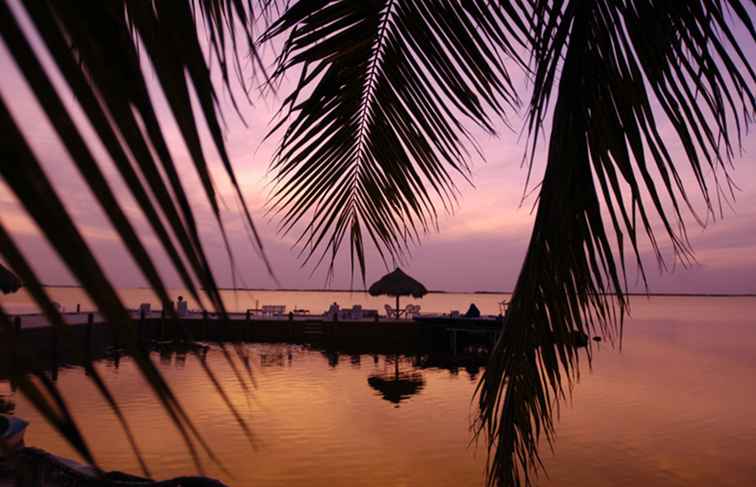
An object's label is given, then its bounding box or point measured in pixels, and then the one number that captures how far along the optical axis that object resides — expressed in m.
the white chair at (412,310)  26.61
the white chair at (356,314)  24.42
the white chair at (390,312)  26.66
